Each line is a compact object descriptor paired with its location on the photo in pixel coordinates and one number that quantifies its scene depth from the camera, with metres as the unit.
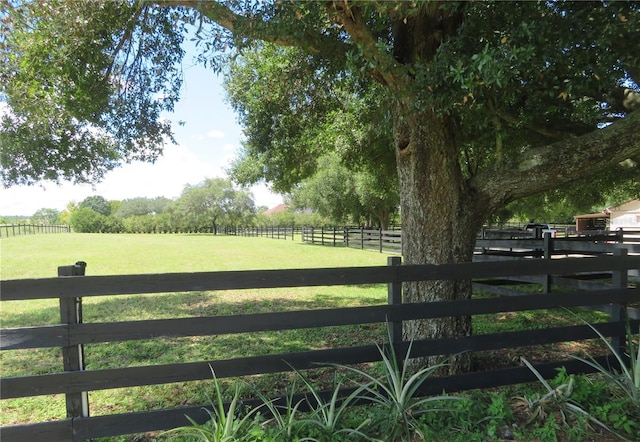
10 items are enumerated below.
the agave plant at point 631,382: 2.99
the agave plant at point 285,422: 2.60
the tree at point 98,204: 109.88
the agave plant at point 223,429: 2.52
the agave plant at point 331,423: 2.65
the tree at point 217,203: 69.94
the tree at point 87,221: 73.69
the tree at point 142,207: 105.56
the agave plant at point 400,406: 2.76
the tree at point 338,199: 32.97
